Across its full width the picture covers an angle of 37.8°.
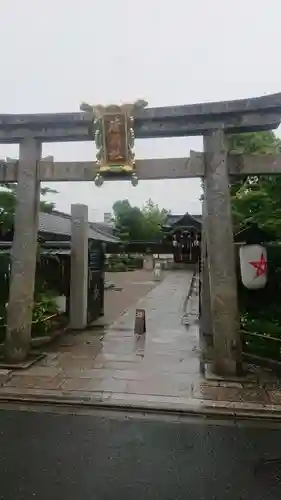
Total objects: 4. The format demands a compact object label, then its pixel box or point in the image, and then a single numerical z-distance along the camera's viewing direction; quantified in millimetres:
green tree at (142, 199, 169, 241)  59222
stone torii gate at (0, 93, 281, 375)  9391
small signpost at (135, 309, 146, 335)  13834
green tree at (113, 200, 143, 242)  58250
